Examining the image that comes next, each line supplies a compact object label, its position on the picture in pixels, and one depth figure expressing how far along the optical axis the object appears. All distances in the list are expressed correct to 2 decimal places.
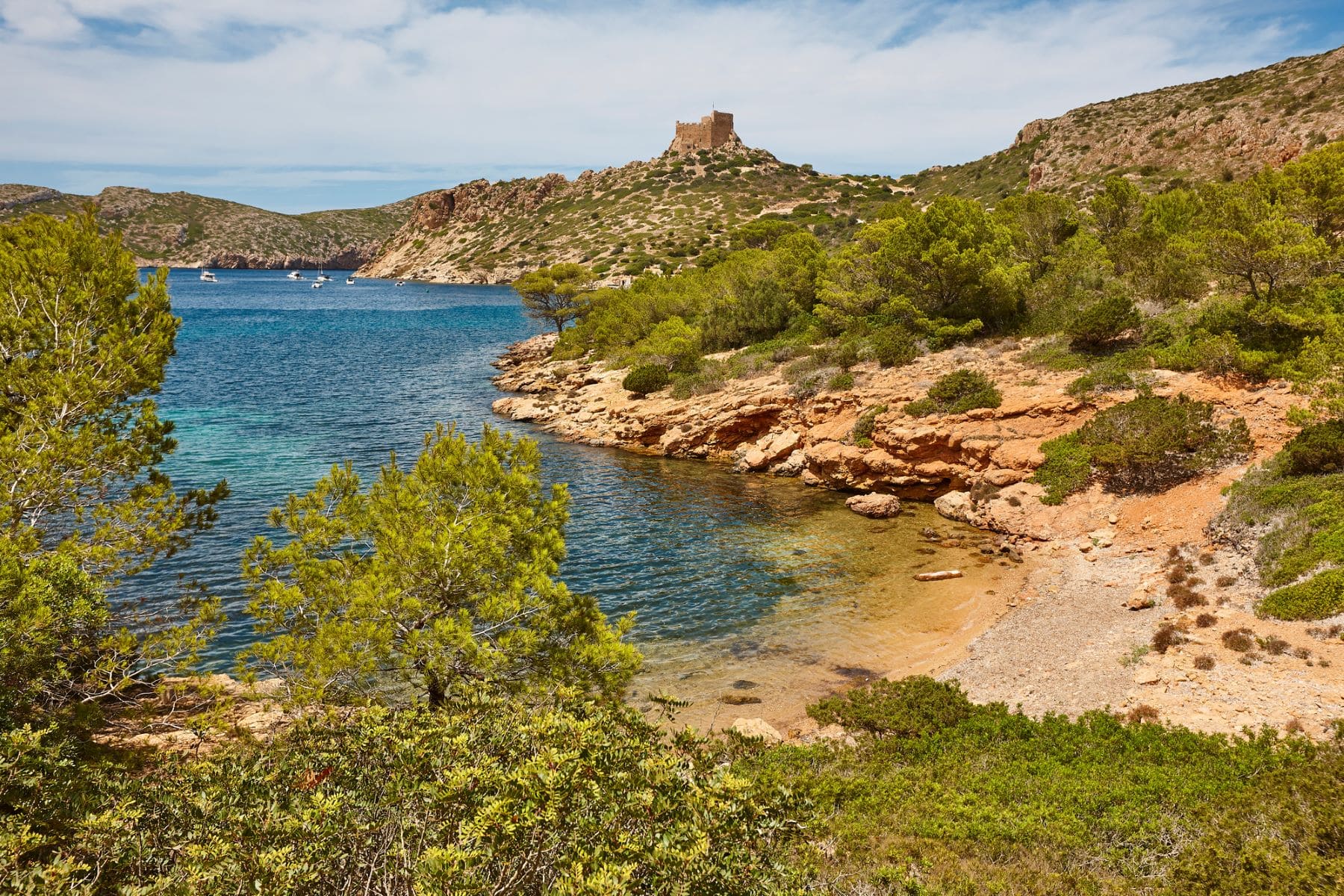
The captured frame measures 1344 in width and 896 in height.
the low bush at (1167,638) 14.59
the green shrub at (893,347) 34.03
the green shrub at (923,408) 29.23
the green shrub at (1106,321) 28.27
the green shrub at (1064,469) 23.95
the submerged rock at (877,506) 26.88
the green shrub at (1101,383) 26.14
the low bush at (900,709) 13.26
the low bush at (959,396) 28.28
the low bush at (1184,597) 16.23
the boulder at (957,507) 25.83
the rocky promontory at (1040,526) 13.04
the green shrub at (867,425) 30.16
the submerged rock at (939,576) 21.36
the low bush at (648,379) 43.00
